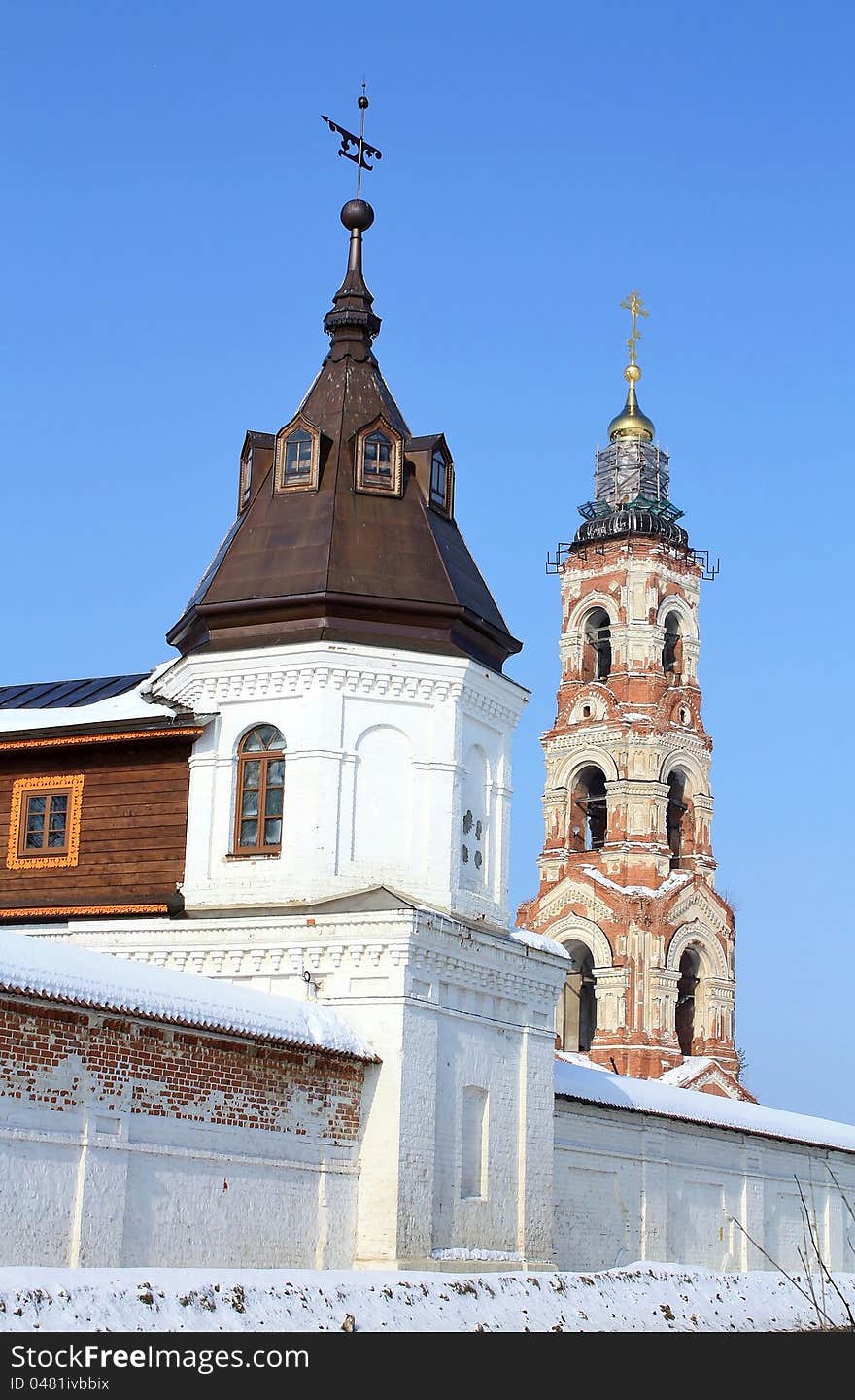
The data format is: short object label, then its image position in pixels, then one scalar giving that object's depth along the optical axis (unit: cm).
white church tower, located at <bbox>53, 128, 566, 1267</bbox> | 1944
